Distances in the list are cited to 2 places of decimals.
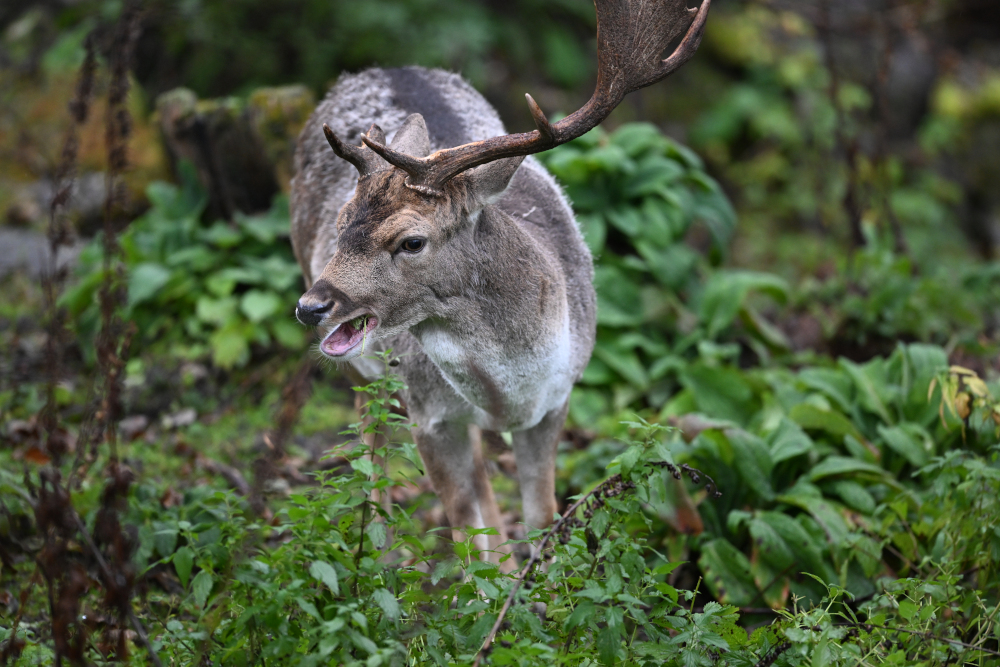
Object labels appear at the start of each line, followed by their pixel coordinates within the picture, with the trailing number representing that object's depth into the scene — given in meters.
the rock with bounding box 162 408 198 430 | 12.75
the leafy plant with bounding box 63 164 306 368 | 13.72
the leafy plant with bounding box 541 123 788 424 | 13.50
